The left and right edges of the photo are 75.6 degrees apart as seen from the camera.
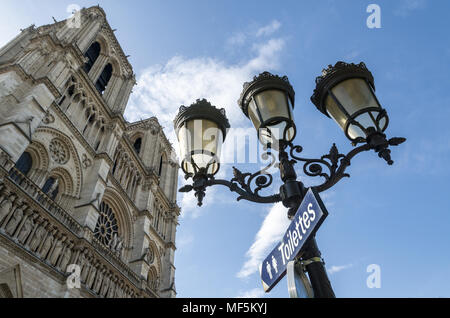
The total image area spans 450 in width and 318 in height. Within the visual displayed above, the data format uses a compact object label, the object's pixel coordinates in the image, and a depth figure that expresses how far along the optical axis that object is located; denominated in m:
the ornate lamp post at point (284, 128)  2.82
